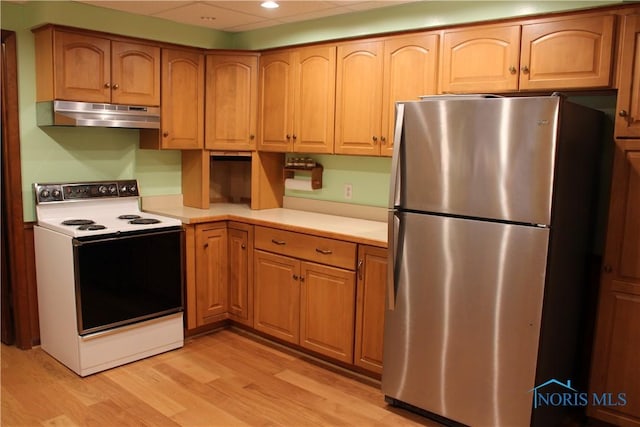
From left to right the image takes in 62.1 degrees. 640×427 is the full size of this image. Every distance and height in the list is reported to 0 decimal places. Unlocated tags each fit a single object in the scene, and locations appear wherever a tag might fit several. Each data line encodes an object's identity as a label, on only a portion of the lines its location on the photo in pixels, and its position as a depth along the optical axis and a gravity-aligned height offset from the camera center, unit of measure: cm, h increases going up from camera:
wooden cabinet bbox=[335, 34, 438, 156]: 316 +44
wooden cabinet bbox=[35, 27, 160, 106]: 334 +51
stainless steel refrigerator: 229 -43
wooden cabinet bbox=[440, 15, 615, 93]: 256 +52
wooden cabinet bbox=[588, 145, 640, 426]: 250 -67
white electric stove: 318 -82
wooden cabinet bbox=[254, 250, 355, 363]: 326 -98
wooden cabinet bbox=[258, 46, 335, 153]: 365 +37
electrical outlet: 391 -28
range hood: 335 +21
